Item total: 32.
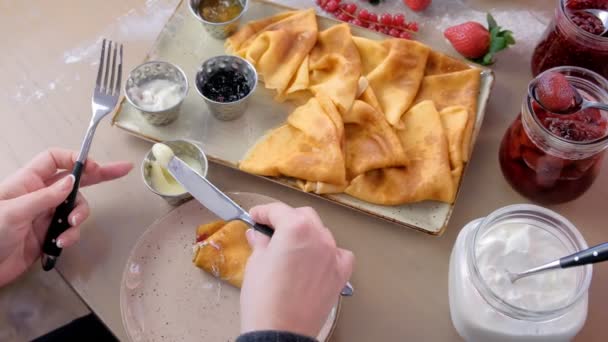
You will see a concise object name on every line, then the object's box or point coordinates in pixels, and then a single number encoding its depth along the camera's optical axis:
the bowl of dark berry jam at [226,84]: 1.18
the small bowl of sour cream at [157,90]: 1.17
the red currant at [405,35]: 1.35
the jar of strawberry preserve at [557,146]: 0.98
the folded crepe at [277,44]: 1.24
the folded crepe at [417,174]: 1.09
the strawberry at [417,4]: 1.37
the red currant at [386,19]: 1.36
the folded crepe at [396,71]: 1.20
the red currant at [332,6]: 1.38
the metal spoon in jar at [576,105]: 0.99
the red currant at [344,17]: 1.38
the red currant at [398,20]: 1.35
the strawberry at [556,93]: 0.98
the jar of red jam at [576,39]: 1.13
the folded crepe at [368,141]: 1.11
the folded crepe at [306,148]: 1.10
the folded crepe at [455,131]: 1.12
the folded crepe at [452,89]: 1.21
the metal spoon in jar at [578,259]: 0.77
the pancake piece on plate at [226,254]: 1.01
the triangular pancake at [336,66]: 1.18
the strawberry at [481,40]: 1.28
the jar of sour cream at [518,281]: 0.85
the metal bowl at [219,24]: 1.28
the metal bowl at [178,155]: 1.08
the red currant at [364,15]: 1.37
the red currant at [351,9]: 1.38
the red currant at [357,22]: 1.38
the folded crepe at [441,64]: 1.25
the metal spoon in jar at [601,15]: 1.14
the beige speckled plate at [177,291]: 0.98
